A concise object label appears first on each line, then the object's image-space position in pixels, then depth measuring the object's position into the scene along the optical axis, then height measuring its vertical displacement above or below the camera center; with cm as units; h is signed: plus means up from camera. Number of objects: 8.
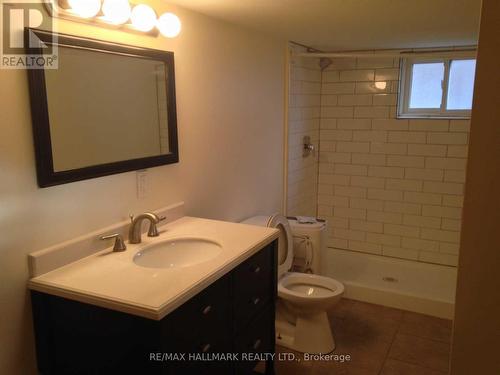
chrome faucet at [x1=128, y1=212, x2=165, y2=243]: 183 -47
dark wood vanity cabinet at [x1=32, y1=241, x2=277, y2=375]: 135 -77
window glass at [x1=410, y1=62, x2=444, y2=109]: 373 +25
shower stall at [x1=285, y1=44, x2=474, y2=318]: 360 -54
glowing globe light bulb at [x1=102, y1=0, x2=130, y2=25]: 161 +40
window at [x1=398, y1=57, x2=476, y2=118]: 363 +23
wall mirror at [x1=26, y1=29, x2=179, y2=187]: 149 +2
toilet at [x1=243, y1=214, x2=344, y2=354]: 257 -111
